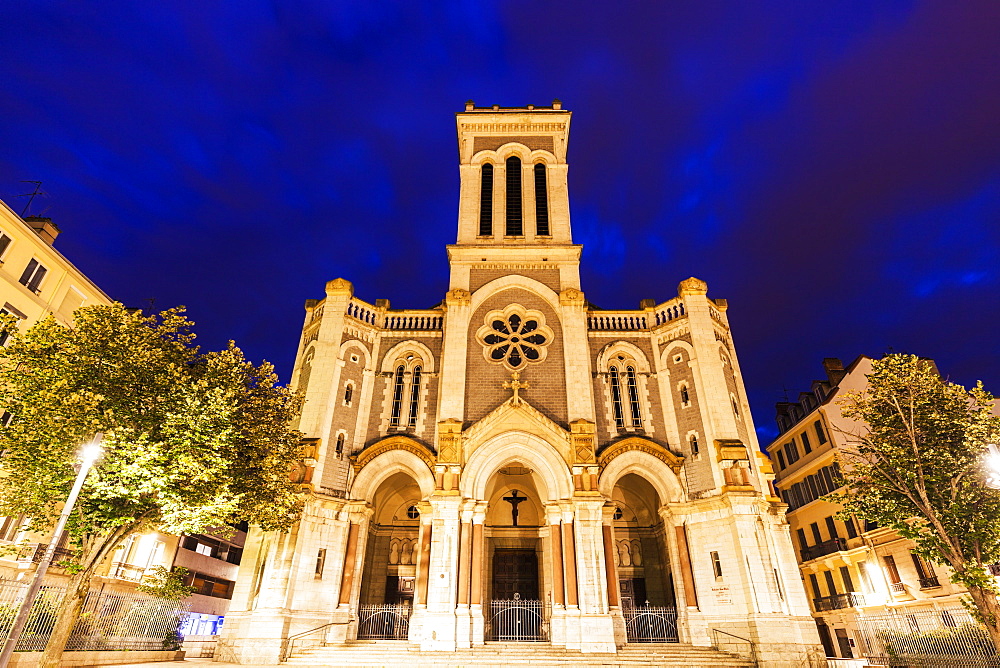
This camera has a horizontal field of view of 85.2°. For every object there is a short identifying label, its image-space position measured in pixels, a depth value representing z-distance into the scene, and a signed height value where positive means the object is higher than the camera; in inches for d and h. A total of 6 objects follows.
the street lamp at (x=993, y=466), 469.4 +141.3
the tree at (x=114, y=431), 510.3 +180.1
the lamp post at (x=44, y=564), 371.2 +47.4
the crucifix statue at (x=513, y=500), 1028.8 +236.3
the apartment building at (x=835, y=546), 967.0 +175.3
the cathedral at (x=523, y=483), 786.8 +236.2
